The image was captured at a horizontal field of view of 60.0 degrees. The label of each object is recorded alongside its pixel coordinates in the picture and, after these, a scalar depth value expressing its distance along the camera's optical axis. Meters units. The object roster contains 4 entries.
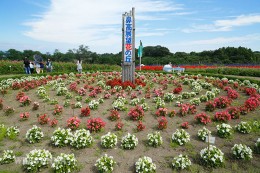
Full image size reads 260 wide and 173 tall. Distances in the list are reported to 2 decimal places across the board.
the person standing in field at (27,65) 21.50
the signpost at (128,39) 13.28
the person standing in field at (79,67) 21.98
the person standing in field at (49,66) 24.76
